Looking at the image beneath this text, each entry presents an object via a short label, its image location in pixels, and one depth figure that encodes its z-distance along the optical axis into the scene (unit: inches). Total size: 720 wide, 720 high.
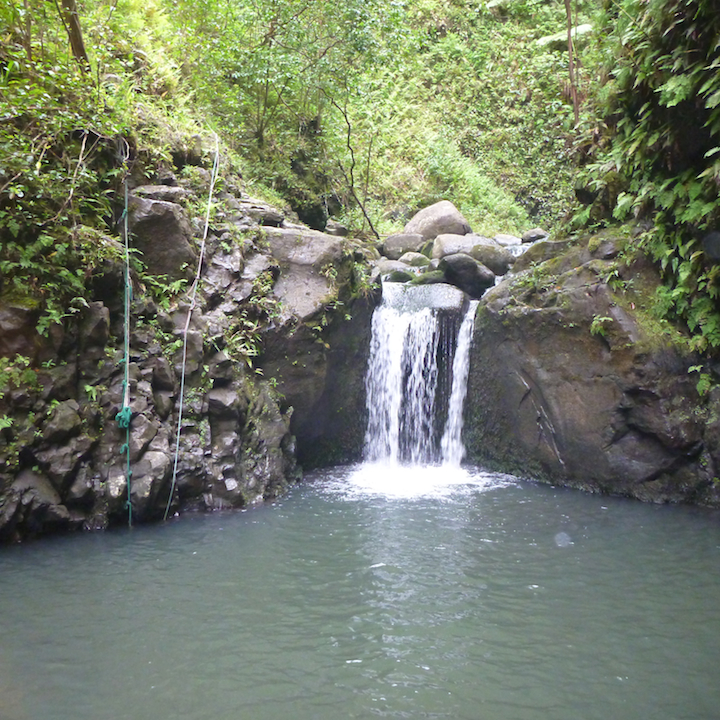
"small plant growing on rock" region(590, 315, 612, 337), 340.8
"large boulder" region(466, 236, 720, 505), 327.0
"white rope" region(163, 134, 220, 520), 294.5
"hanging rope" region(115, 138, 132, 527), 279.6
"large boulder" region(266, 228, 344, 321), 378.0
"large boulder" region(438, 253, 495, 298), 472.7
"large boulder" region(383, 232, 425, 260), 629.3
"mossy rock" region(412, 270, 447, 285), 485.9
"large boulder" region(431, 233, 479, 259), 566.2
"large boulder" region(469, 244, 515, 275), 518.0
